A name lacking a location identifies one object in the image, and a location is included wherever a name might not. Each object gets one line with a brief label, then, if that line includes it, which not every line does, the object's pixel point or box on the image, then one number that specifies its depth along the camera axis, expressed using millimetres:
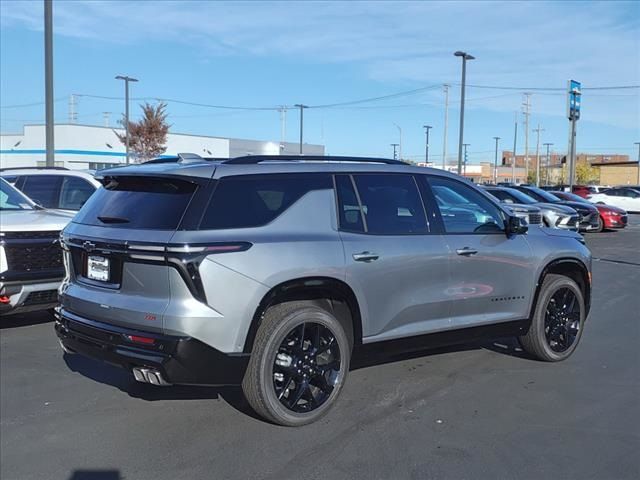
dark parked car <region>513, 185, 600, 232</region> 20672
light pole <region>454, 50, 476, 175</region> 32625
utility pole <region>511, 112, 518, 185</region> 79562
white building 58406
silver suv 3922
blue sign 31581
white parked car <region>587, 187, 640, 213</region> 35638
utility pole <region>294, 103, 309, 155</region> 53903
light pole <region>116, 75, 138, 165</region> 40719
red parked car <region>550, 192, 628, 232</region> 23109
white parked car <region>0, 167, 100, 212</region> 9266
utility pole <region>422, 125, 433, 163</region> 70062
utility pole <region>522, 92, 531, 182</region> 77000
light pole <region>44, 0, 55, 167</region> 14062
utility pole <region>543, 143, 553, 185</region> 100938
